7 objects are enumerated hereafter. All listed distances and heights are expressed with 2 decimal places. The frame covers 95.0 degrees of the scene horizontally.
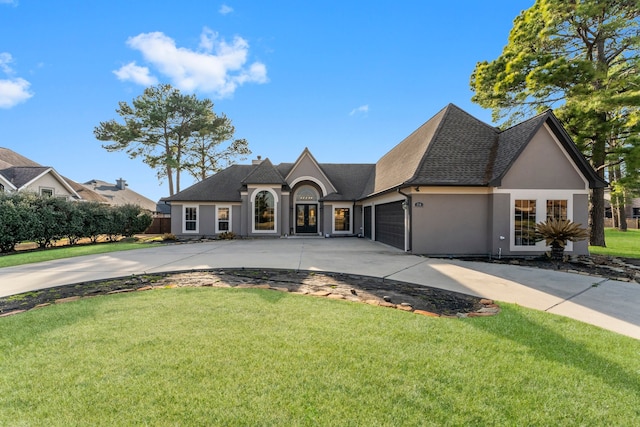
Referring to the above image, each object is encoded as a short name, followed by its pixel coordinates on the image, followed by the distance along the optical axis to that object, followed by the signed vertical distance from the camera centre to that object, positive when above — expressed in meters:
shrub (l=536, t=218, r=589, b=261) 9.91 -0.62
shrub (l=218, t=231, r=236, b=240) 19.88 -1.41
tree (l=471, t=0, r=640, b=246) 12.90 +6.81
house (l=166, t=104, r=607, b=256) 11.41 +1.17
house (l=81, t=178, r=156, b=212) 40.66 +3.26
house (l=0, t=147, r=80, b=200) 23.12 +3.00
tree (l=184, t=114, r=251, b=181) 30.77 +7.83
